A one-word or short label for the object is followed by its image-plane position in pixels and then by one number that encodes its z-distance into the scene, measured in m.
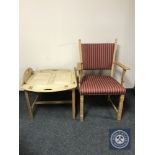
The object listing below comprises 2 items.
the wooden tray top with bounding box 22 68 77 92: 1.64
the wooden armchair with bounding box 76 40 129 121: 1.85
